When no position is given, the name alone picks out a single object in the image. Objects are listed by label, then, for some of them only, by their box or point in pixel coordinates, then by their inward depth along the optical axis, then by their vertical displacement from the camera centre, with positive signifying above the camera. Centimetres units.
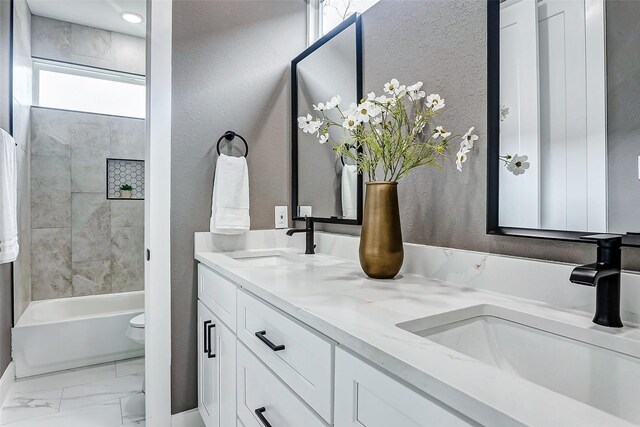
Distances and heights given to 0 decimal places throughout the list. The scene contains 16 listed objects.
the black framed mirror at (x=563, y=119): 77 +23
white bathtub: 232 -86
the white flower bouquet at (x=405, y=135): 111 +26
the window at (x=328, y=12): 165 +102
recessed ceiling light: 294 +163
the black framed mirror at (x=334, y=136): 159 +42
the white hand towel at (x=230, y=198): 171 +8
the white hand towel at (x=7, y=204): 179 +5
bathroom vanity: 47 -23
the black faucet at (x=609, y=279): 69 -13
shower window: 304 +111
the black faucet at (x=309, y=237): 169 -11
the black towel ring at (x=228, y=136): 178 +38
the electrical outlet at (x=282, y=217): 195 -2
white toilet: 224 -74
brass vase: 109 -6
